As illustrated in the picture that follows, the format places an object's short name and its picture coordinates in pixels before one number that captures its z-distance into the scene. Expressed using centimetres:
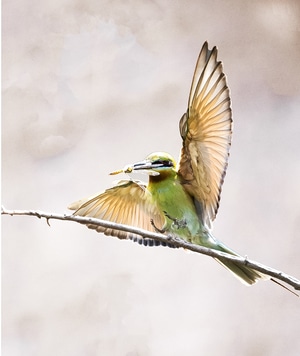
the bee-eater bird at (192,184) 879
